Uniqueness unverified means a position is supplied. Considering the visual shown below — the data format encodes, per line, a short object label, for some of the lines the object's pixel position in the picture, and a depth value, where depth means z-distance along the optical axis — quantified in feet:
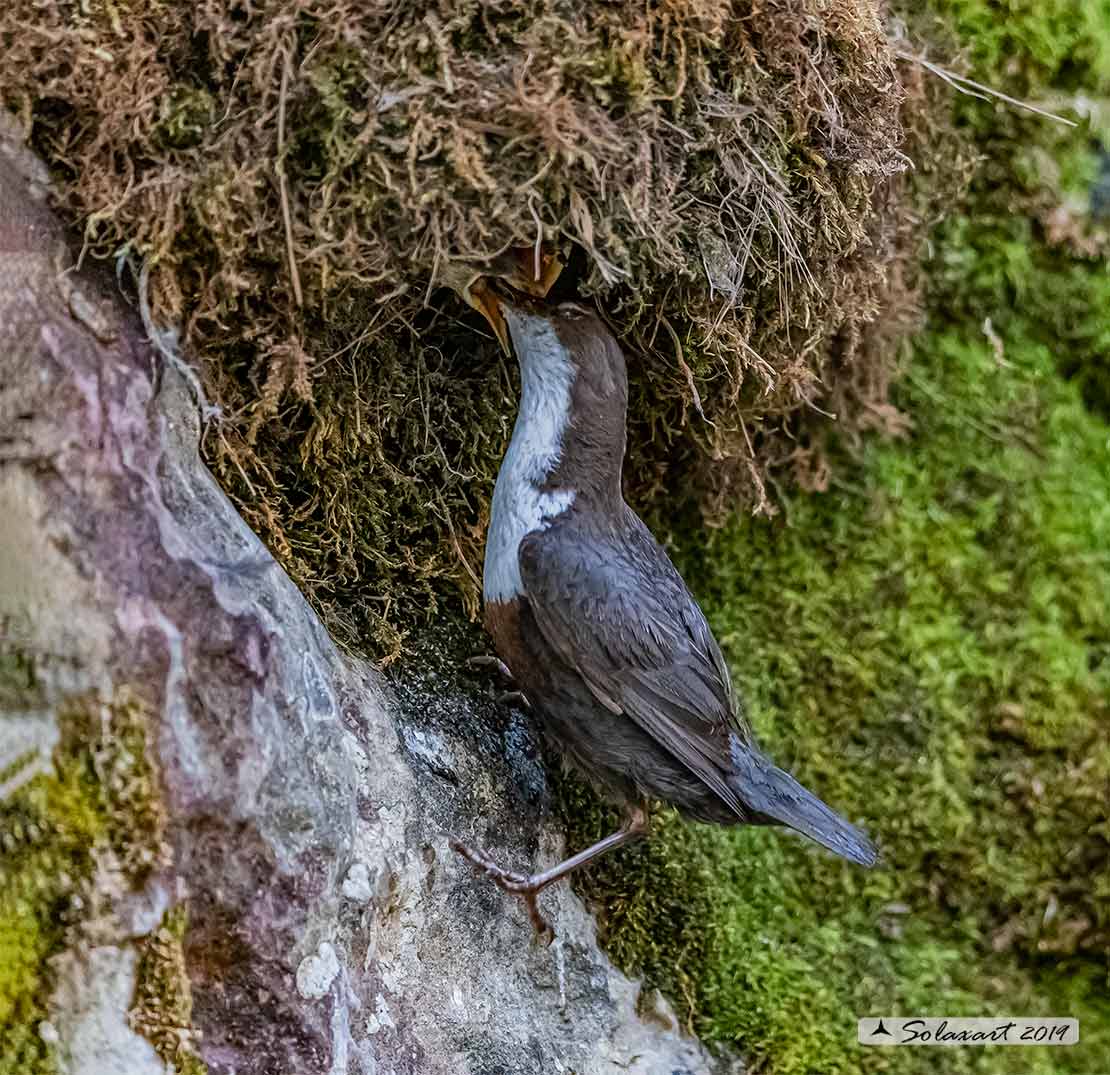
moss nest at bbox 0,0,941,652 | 17.33
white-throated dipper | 19.84
